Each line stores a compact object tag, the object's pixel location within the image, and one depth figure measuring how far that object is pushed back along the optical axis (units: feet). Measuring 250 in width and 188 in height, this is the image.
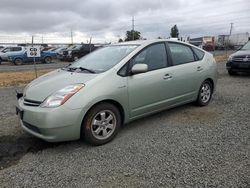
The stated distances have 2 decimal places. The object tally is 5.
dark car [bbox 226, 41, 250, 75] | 23.07
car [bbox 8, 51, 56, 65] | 53.56
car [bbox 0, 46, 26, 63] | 54.35
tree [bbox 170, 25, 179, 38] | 167.01
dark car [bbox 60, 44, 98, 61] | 58.48
